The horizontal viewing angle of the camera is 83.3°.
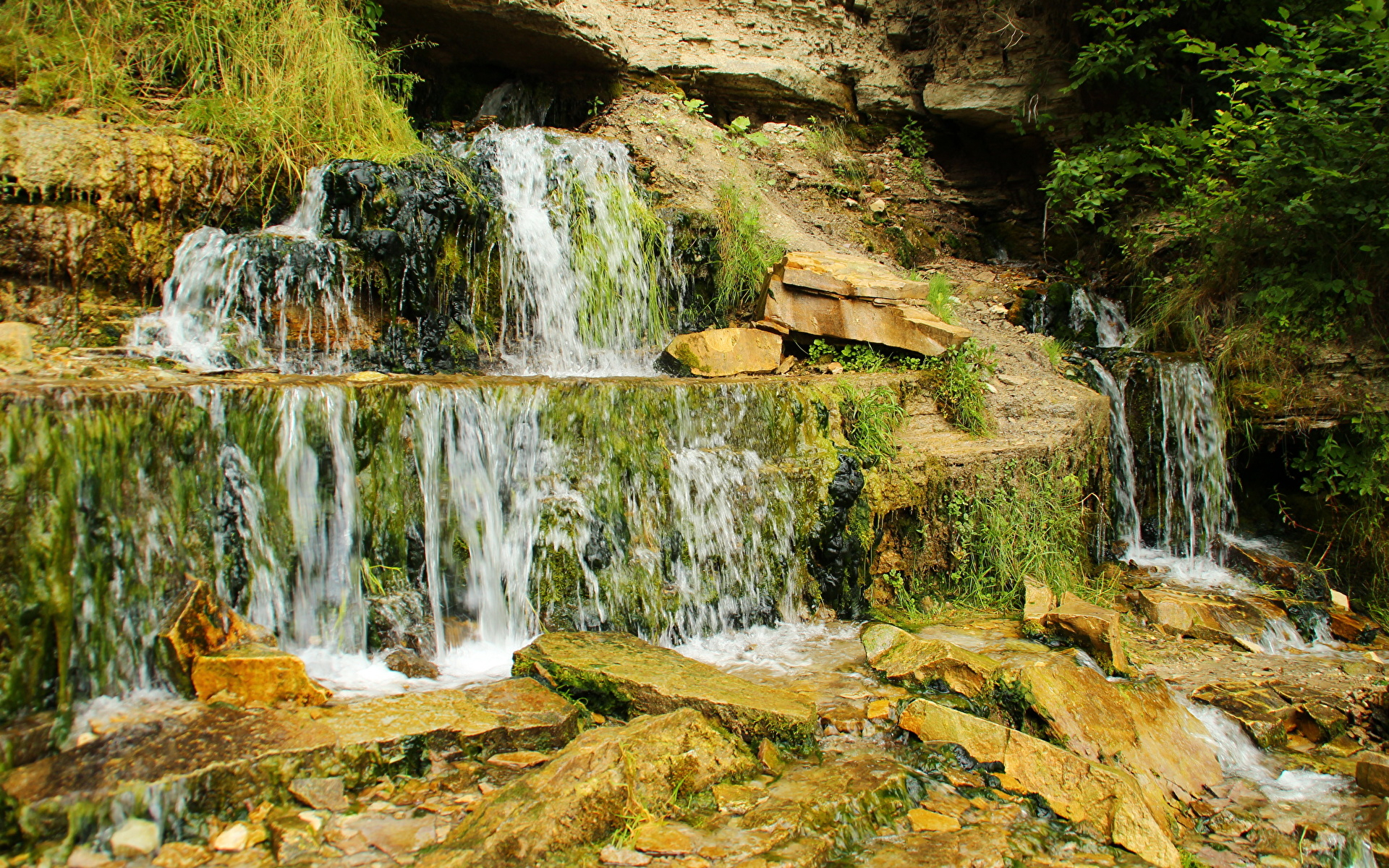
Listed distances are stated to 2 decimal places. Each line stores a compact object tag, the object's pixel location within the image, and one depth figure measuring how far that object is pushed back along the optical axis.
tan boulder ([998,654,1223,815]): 3.05
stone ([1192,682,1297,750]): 3.47
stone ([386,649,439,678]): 3.41
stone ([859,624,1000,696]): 3.38
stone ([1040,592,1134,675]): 3.78
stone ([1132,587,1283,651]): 4.57
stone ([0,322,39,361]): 3.86
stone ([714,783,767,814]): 2.48
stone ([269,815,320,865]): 2.16
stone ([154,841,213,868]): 2.12
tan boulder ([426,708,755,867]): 2.11
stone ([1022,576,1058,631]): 4.27
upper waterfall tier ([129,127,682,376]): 5.01
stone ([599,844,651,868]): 2.16
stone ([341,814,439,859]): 2.21
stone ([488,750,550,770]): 2.68
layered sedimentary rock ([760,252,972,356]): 5.88
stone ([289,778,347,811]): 2.39
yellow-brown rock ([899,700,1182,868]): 2.53
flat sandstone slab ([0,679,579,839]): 2.26
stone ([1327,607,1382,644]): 4.74
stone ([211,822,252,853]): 2.19
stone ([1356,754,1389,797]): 2.99
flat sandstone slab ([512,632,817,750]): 2.93
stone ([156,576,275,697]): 2.85
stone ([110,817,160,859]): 2.13
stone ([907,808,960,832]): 2.49
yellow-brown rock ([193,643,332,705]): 2.81
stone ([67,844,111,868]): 2.09
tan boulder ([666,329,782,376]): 5.83
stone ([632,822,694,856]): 2.23
